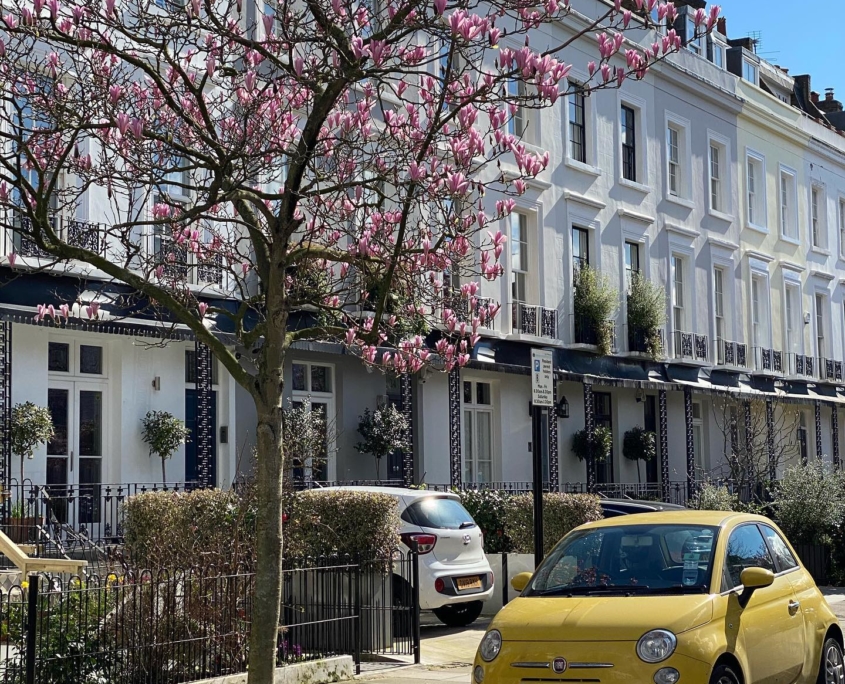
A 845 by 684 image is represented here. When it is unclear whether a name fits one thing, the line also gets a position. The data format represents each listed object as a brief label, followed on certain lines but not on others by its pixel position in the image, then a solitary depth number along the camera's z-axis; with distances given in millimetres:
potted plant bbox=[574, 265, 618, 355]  29797
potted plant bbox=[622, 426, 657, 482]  32031
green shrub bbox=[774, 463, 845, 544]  22203
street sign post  12297
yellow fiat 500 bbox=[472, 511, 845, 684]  8242
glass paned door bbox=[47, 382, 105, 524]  19766
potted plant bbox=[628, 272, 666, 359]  31297
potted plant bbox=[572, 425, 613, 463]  30062
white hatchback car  14883
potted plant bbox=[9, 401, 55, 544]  18109
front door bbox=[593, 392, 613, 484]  31766
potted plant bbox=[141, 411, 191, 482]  20859
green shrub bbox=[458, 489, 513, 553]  18828
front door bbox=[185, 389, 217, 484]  21875
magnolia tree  8047
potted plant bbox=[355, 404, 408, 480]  24562
